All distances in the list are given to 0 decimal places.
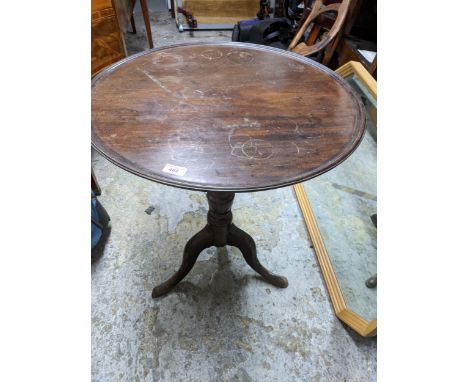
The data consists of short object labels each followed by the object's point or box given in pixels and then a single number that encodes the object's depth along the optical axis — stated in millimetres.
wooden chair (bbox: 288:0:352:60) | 2199
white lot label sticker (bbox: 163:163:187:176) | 755
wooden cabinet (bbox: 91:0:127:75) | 1868
